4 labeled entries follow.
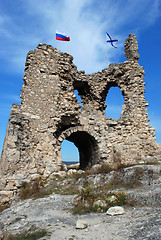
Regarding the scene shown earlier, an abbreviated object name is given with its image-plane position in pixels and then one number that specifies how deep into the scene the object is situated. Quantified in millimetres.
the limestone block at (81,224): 3449
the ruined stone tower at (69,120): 8031
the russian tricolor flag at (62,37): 11344
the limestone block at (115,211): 3993
